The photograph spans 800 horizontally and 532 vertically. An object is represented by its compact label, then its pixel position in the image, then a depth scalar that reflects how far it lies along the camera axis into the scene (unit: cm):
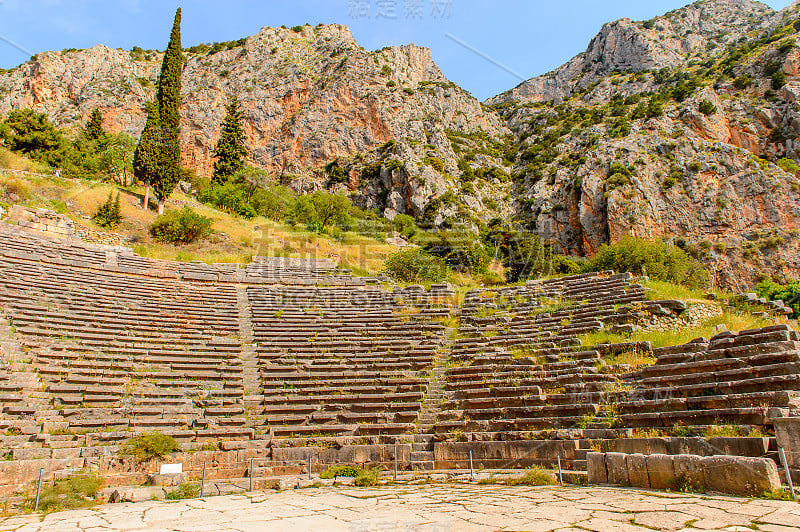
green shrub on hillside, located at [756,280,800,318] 2523
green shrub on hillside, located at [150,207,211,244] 2555
